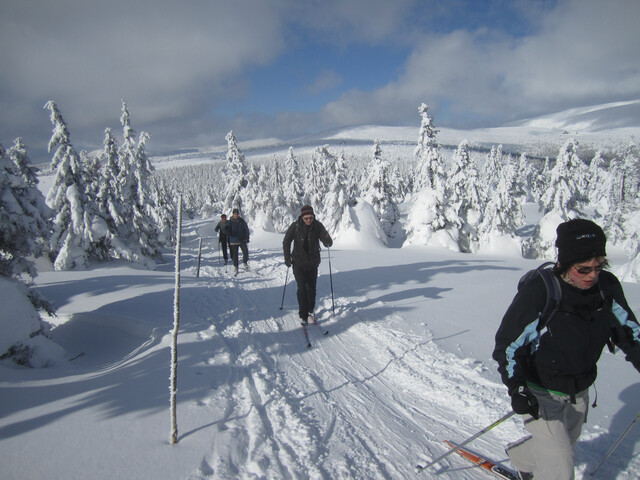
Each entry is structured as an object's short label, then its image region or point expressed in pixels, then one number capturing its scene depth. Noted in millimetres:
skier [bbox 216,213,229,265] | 14616
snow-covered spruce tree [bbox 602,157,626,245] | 36166
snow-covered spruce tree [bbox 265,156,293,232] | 42719
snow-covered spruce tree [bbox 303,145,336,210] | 51969
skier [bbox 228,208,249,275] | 12859
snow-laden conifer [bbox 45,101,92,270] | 17969
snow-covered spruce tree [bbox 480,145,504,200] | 61844
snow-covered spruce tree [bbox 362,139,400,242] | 34019
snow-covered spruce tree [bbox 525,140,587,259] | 29219
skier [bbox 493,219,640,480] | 2295
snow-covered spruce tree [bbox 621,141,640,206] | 48531
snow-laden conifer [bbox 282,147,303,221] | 44562
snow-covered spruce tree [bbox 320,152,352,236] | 31484
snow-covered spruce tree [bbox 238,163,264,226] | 41531
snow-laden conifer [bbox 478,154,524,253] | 35219
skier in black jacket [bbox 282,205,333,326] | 6824
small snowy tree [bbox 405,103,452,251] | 26156
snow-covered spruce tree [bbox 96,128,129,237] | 20852
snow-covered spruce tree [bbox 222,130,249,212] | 36500
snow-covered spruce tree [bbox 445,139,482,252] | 27319
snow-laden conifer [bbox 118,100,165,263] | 23525
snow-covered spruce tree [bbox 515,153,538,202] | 76312
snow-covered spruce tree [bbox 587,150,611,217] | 58150
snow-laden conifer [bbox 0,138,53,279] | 5801
